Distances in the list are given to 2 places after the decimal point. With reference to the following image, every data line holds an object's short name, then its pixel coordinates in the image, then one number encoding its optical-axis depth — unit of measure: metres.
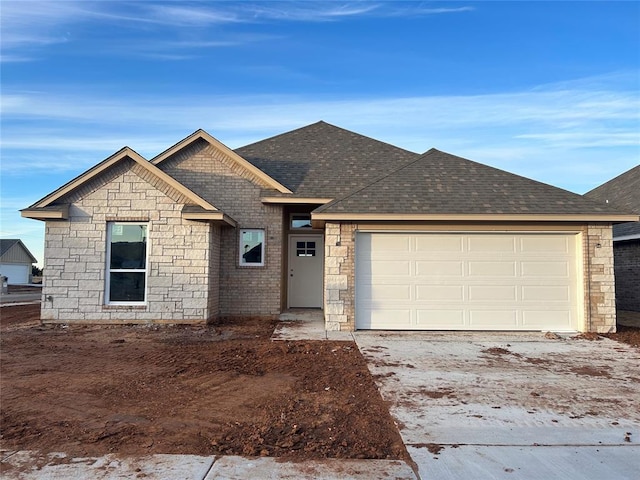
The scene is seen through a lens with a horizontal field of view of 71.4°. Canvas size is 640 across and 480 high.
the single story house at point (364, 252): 10.59
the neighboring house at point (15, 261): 43.84
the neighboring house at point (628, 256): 14.55
